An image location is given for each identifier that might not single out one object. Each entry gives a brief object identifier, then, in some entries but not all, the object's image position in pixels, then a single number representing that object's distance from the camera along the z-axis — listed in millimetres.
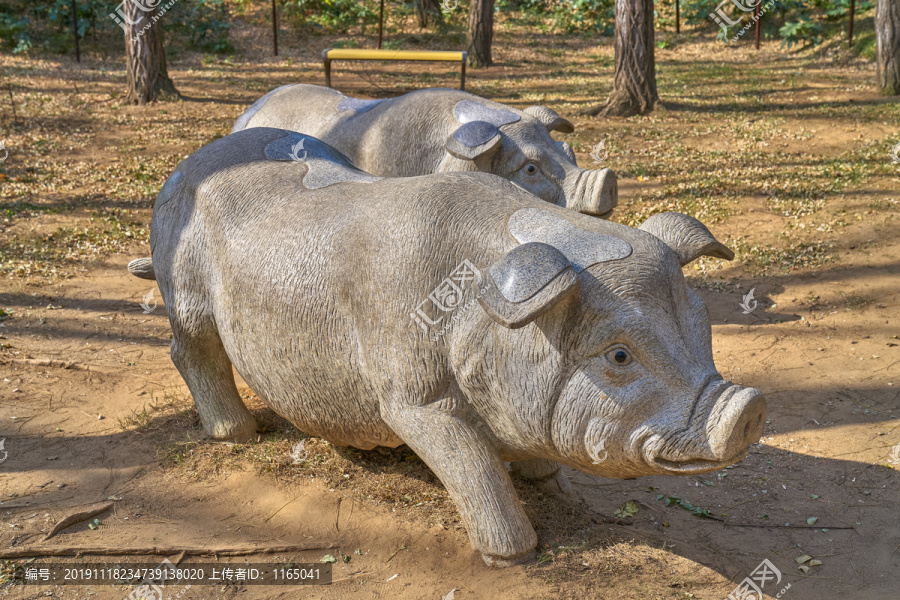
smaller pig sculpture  6023
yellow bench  11305
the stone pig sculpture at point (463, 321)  3150
